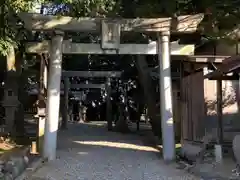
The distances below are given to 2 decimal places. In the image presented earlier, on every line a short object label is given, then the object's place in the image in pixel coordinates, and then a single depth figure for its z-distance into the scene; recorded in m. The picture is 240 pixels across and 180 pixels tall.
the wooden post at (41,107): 7.95
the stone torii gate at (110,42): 7.28
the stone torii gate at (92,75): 14.86
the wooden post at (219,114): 7.25
